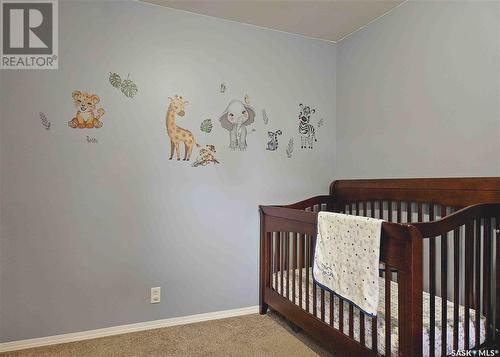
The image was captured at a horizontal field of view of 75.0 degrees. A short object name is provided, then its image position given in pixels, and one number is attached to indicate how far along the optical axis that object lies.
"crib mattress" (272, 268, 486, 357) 1.43
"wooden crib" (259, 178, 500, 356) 1.31
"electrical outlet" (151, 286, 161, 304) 2.27
